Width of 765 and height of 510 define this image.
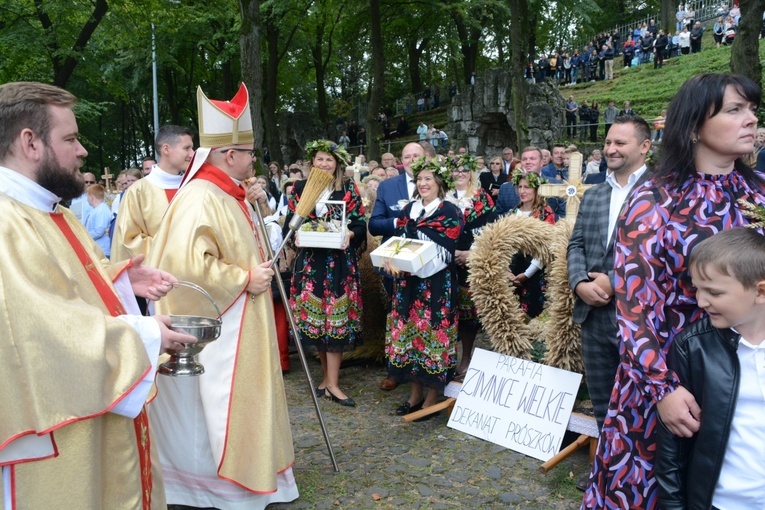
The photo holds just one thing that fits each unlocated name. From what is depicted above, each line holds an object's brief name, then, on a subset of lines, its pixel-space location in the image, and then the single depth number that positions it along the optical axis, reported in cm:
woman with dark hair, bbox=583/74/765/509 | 244
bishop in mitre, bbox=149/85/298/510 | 370
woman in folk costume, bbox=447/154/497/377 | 598
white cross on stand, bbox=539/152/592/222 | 538
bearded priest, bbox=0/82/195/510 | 211
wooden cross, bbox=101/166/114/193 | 1095
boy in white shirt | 213
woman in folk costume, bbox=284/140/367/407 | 591
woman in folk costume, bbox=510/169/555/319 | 600
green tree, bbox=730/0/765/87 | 1053
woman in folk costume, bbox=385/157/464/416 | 521
